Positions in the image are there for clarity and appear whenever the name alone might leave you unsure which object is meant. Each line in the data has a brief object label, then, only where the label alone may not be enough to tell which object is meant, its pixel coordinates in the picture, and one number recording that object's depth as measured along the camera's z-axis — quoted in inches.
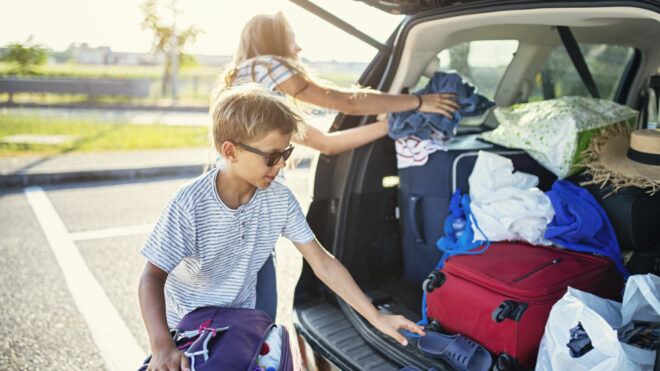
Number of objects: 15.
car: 80.0
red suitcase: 71.6
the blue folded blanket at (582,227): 83.5
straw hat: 79.6
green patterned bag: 93.9
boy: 59.6
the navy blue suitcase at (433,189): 98.0
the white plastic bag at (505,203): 87.0
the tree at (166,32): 554.3
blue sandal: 72.9
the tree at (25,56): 647.8
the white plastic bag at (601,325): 56.3
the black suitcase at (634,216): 83.0
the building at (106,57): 1121.7
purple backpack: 54.4
